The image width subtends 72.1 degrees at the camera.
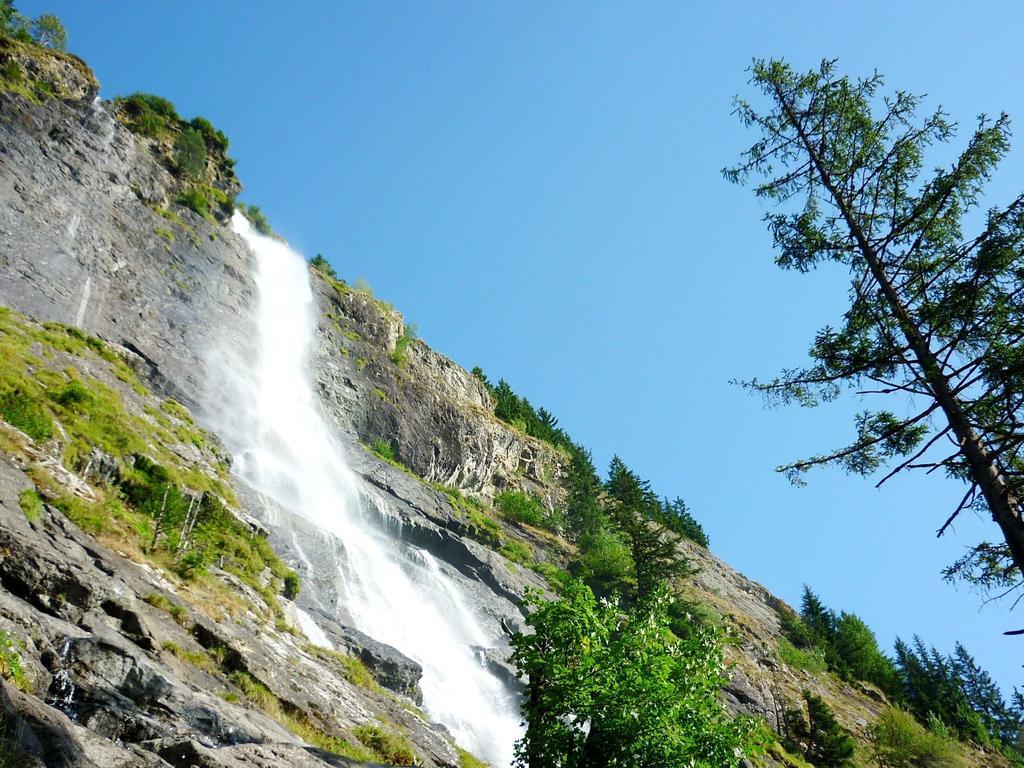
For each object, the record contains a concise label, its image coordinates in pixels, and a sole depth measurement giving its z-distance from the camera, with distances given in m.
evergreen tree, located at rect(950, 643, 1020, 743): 62.00
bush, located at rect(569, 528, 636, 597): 44.94
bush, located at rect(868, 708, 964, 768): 40.81
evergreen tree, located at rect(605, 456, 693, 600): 40.91
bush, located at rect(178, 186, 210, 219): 46.41
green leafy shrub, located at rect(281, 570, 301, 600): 20.86
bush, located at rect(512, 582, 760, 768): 9.59
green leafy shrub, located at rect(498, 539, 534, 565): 43.28
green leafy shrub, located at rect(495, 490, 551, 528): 53.84
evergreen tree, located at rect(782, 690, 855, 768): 36.19
